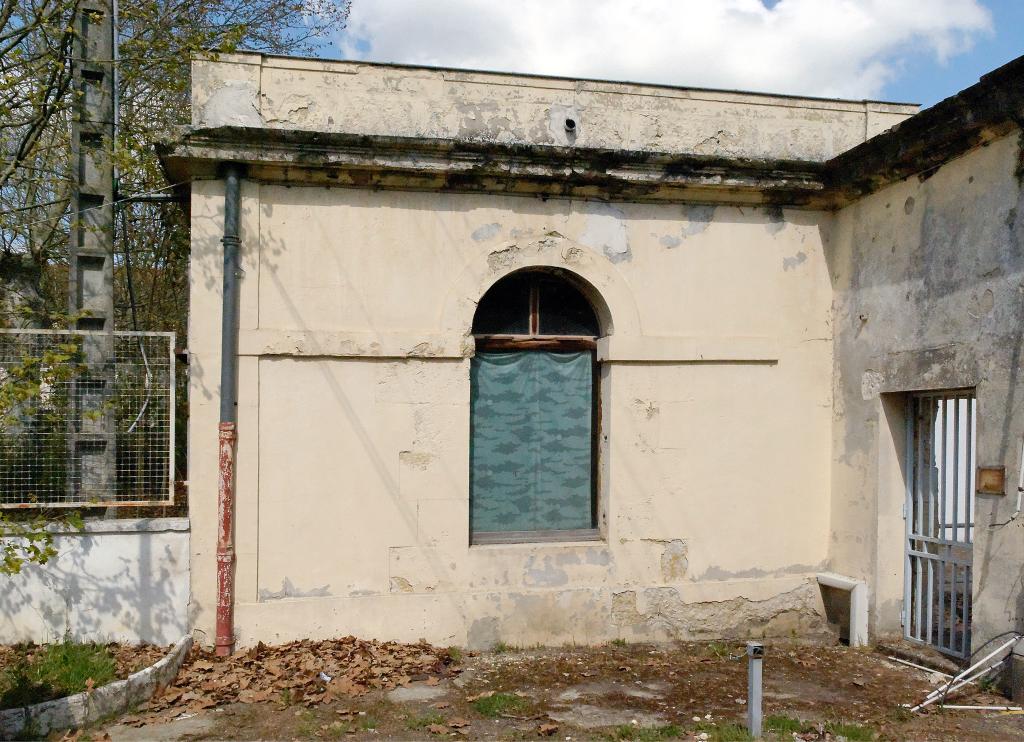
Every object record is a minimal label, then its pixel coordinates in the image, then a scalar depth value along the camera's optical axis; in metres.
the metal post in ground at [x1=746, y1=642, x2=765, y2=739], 4.71
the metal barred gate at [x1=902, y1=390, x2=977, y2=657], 6.29
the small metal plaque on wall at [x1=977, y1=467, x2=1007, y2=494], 5.60
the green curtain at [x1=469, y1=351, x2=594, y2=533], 7.12
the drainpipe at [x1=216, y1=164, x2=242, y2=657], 6.23
